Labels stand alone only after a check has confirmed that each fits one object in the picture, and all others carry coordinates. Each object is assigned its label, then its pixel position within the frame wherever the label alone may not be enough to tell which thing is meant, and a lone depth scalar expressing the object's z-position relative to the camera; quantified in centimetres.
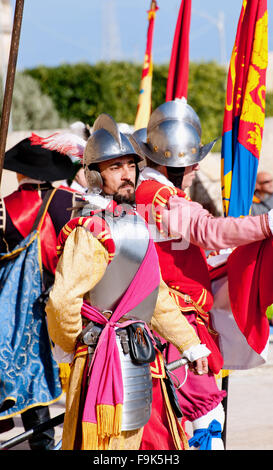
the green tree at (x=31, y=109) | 3334
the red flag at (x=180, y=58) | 1012
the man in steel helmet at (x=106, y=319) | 542
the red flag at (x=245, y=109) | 797
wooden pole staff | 628
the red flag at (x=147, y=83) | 1396
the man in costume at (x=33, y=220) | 895
